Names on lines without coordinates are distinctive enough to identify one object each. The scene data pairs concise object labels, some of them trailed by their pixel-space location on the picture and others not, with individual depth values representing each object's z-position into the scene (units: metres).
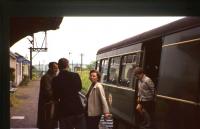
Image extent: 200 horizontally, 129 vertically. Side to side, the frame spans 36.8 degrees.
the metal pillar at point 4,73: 2.23
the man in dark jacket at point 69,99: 3.56
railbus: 3.86
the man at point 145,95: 4.94
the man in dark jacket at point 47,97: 4.19
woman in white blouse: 3.87
